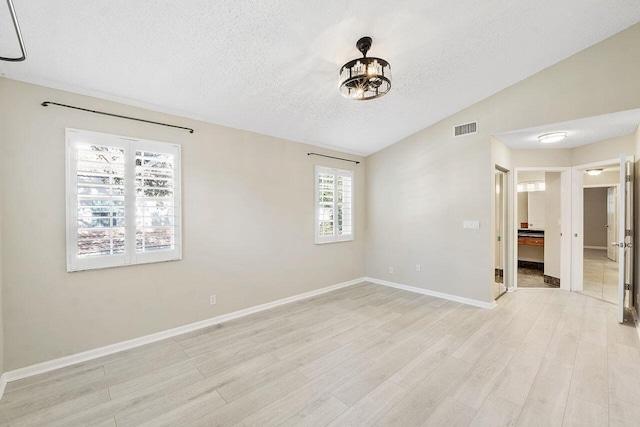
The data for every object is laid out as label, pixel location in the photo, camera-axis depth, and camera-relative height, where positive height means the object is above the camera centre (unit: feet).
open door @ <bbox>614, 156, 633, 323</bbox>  11.43 -0.88
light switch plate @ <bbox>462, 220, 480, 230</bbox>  13.66 -0.64
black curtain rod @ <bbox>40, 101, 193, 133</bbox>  8.27 +3.40
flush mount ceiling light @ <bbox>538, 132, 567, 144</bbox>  12.80 +3.63
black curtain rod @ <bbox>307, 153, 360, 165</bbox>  15.58 +3.42
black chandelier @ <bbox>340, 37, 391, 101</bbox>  7.66 +3.91
